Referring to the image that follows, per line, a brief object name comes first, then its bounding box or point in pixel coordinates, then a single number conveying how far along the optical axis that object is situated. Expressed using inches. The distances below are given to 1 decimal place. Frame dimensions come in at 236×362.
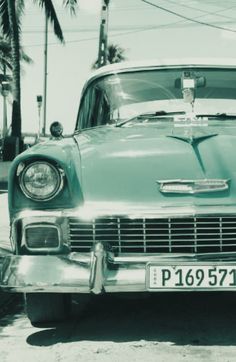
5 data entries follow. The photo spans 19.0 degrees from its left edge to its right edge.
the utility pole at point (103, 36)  694.5
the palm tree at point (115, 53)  2524.6
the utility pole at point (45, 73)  1577.3
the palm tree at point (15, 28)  809.5
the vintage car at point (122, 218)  141.1
